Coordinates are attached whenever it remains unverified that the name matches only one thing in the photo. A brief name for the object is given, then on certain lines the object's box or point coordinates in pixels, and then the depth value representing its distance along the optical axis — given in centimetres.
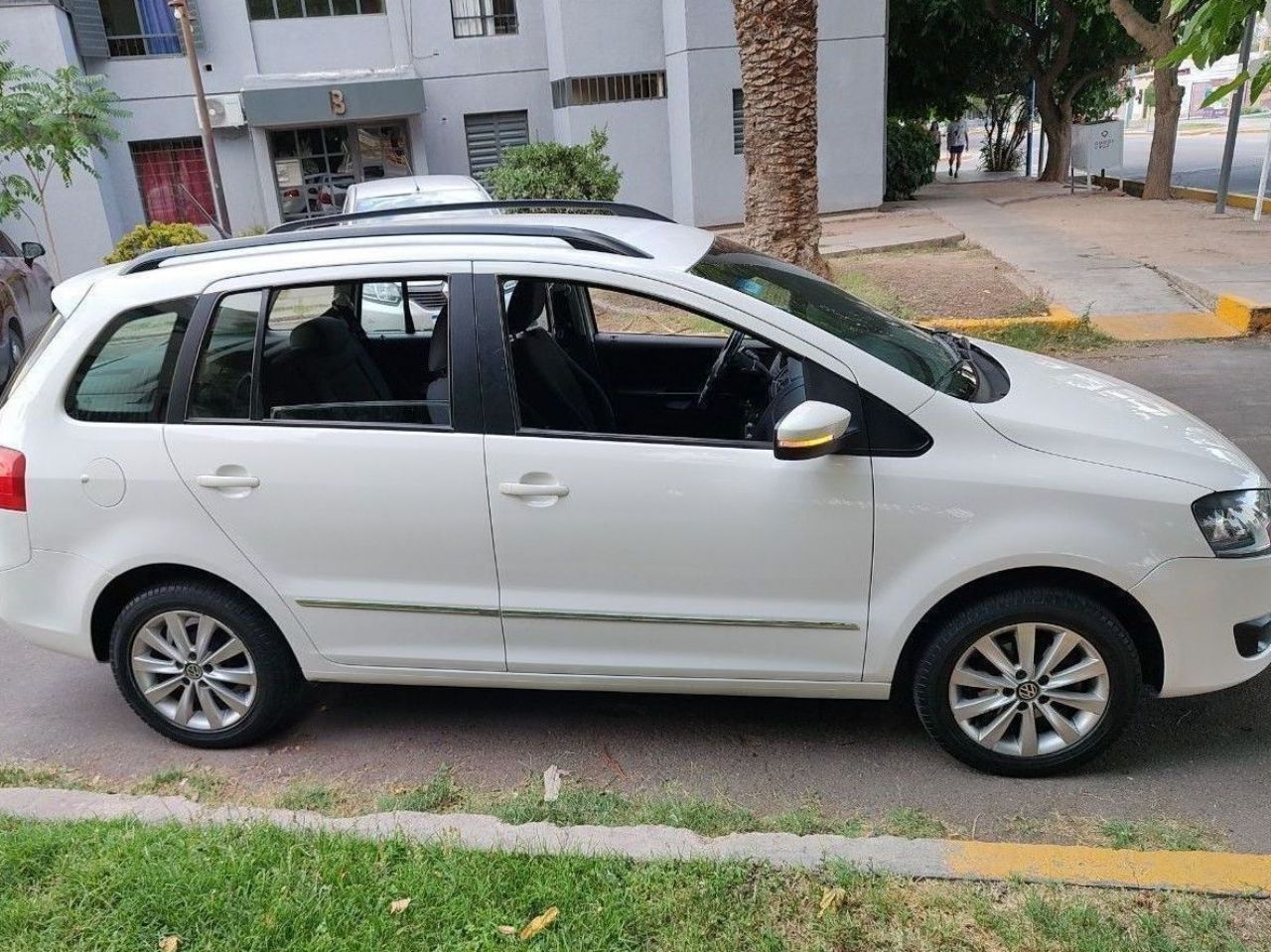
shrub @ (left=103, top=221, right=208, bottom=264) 1393
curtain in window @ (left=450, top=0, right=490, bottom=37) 2095
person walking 3494
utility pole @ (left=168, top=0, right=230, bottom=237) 1722
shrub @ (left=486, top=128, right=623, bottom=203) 1235
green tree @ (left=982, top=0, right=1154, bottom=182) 2336
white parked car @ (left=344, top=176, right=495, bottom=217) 1109
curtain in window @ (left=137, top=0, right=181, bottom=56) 2041
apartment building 1895
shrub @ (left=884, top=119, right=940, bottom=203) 2225
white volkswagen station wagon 322
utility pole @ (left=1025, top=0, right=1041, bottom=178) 2997
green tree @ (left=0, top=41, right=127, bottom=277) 1444
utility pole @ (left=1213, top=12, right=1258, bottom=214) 1488
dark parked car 912
